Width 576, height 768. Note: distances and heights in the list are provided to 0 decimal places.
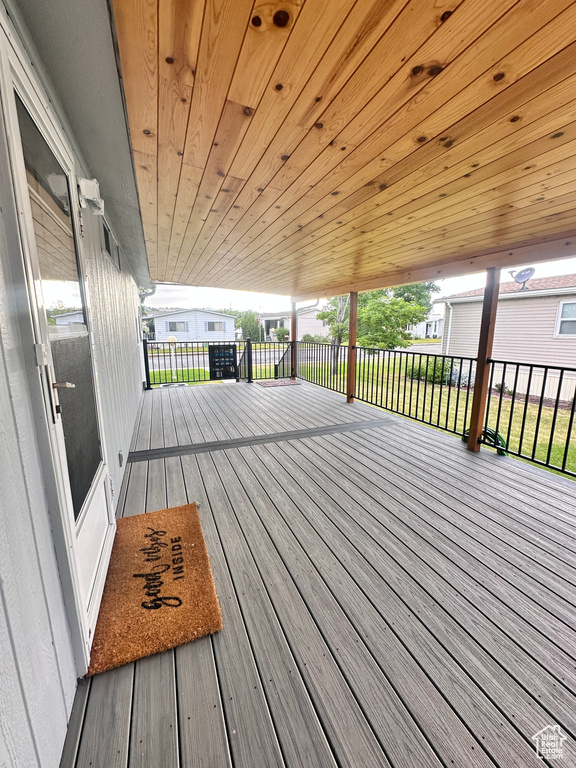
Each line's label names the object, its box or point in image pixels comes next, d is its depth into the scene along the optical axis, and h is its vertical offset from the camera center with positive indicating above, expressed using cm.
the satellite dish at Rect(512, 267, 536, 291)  526 +92
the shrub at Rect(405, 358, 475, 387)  820 -120
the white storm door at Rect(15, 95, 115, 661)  98 -11
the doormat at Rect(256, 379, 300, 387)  696 -120
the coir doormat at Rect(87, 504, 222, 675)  125 -124
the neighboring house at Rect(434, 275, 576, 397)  724 +15
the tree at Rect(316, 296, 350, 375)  1086 +42
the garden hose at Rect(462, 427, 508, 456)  321 -115
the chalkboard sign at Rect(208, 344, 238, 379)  727 -72
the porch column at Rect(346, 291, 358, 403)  534 -36
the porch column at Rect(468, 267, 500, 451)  307 -27
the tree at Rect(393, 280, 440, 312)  1418 +177
